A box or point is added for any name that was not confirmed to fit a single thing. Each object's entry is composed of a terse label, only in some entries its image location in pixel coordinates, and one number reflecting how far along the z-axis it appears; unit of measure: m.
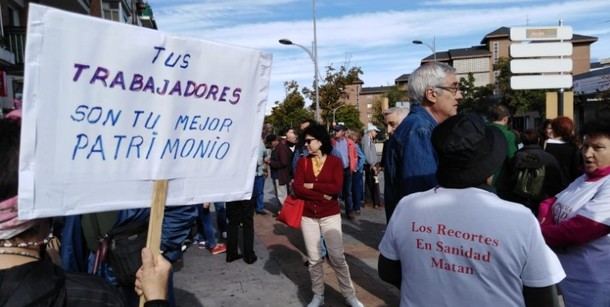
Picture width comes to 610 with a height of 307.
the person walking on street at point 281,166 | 10.41
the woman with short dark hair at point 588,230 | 2.74
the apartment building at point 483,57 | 90.06
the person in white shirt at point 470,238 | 1.82
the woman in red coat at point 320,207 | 4.87
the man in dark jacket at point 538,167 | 4.22
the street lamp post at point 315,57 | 29.08
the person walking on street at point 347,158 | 9.87
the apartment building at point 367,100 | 117.66
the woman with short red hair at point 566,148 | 5.39
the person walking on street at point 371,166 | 11.20
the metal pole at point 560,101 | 9.29
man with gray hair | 2.73
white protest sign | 1.52
